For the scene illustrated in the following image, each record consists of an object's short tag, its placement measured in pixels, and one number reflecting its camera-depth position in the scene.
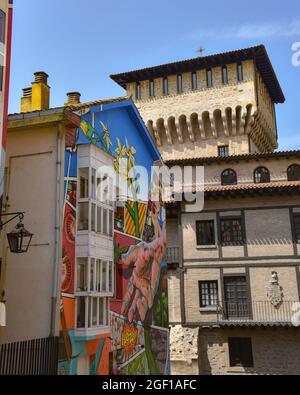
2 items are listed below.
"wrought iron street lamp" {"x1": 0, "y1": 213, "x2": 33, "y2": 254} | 9.47
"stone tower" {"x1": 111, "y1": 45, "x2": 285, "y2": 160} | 34.69
